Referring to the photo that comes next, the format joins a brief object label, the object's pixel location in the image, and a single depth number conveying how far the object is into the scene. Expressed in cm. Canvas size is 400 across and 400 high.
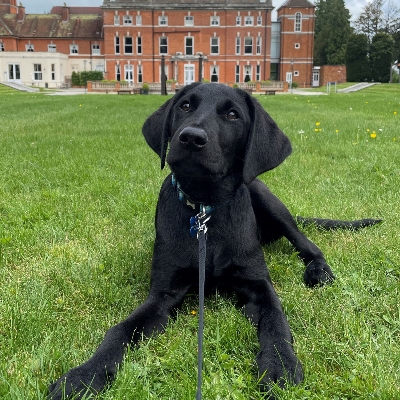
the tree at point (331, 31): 6756
